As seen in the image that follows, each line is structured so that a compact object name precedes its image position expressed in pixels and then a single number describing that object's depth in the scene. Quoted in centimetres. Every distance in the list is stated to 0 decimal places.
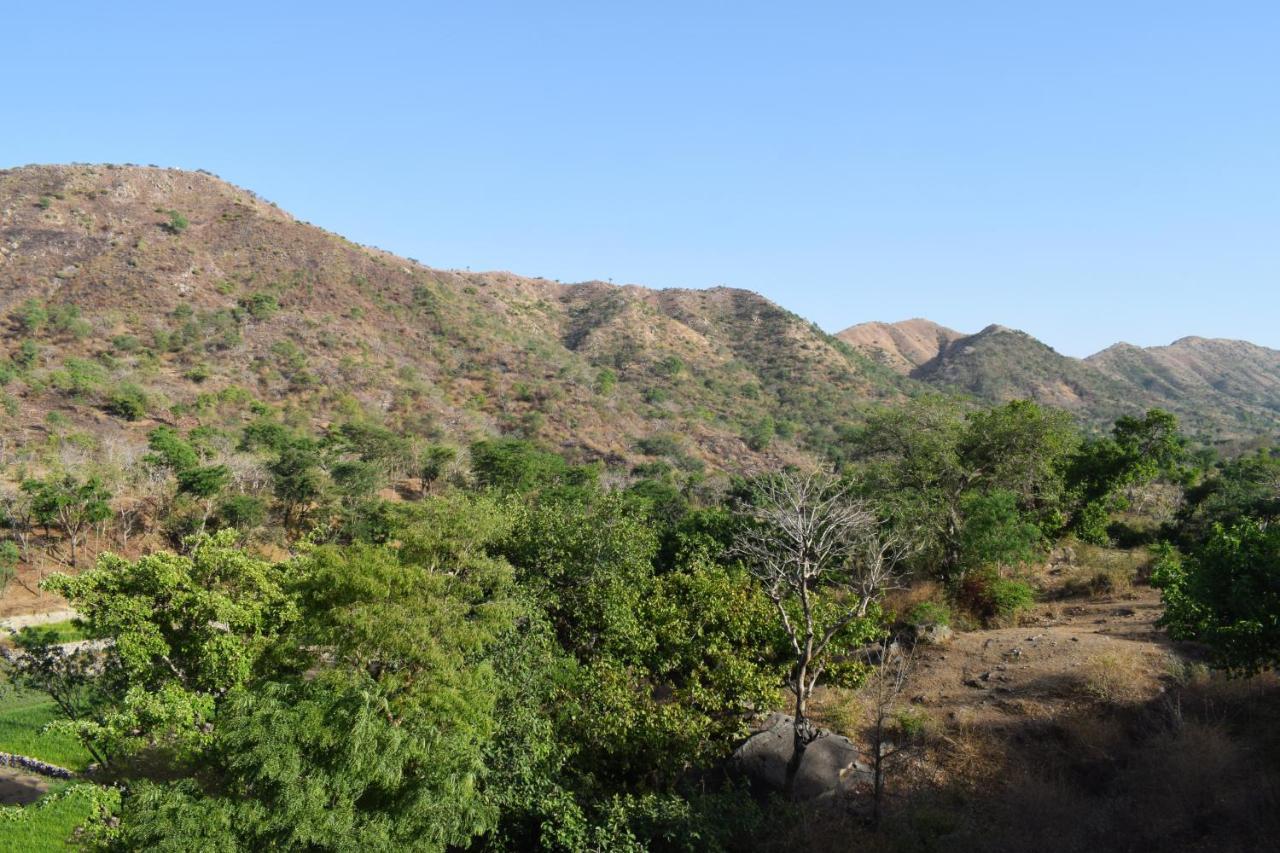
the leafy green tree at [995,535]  2322
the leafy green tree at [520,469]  4584
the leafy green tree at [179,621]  1291
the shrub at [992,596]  2258
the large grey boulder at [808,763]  1377
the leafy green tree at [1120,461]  3181
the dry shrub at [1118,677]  1591
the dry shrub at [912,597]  2308
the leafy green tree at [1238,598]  1250
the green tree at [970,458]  2903
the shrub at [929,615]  2059
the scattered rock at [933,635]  2033
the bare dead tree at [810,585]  1330
